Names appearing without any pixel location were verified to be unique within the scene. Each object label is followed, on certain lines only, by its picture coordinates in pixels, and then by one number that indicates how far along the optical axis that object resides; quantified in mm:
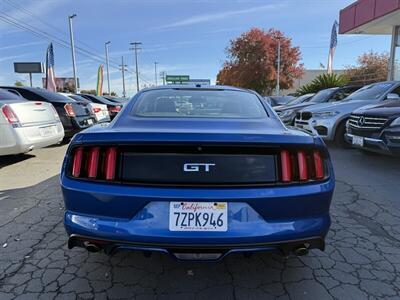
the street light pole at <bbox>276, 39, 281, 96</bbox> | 40250
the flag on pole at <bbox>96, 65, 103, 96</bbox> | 40656
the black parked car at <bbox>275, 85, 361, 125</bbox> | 10338
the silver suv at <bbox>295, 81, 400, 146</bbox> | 8164
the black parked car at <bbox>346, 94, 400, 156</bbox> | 5680
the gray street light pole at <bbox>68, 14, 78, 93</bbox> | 31047
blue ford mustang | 2236
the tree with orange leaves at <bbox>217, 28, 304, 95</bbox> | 43406
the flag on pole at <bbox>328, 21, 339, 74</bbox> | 29828
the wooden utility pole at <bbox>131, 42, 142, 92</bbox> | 70375
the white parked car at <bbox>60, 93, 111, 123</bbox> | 10149
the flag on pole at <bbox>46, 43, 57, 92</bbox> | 29984
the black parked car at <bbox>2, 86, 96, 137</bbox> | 8828
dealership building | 15248
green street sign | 54538
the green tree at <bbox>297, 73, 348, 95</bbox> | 20523
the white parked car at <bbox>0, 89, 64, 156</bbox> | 5993
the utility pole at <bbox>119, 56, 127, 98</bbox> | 67900
